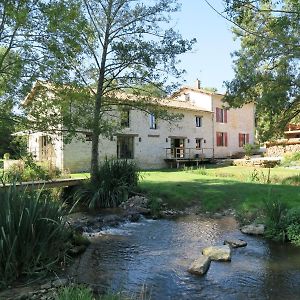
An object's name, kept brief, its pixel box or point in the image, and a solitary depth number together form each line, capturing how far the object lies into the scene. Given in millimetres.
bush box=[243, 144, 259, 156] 35156
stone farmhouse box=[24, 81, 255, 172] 26484
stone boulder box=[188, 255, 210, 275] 7111
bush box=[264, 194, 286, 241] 9683
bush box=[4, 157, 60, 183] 11617
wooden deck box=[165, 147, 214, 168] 32125
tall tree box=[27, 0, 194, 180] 15508
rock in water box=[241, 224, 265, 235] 10155
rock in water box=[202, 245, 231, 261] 7988
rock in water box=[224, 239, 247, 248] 9040
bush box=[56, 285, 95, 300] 3862
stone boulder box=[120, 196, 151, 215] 13441
